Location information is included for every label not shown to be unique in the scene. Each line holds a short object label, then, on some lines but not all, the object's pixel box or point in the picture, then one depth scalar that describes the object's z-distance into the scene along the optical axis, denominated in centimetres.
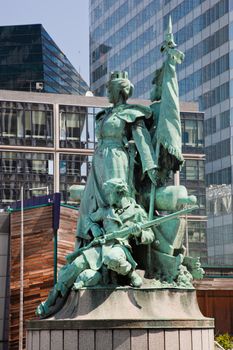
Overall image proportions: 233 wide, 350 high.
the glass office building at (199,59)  8462
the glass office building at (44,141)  7456
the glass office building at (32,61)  12231
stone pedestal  1862
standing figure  2103
